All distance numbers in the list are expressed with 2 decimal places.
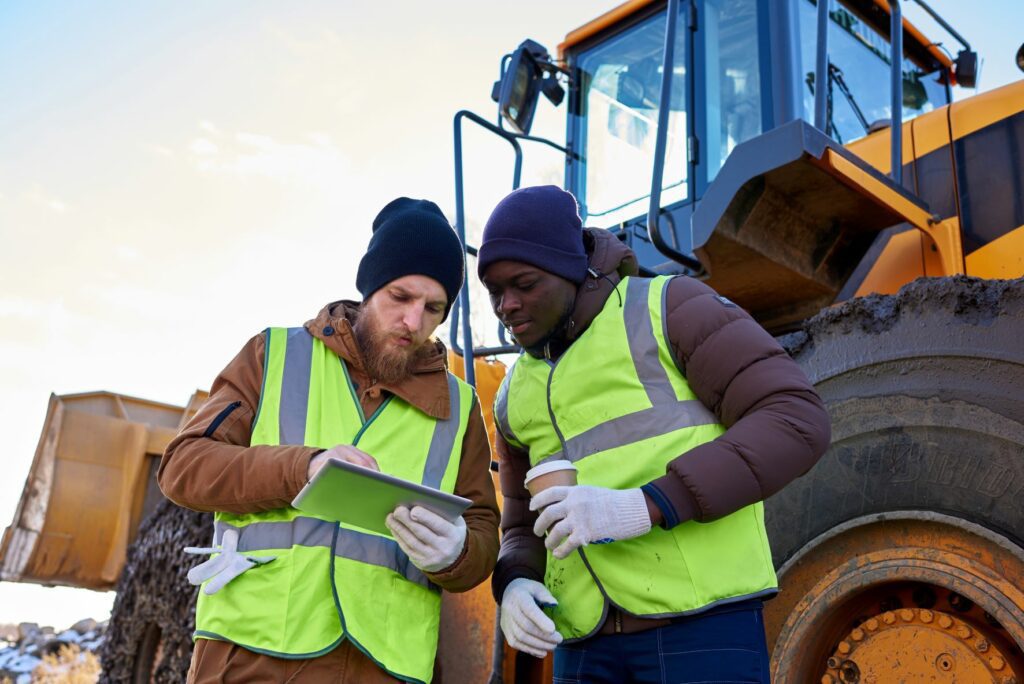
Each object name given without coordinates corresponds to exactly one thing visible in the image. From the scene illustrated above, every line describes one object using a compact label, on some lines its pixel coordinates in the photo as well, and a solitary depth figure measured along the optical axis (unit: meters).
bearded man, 1.79
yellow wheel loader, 2.15
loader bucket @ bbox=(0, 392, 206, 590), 6.00
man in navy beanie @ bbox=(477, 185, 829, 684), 1.68
